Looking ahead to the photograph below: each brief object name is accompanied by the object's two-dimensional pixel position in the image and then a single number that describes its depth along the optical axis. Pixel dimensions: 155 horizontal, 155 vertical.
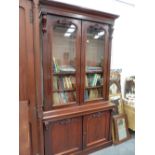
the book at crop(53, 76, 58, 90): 2.09
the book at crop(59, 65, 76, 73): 2.16
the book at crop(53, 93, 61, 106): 2.10
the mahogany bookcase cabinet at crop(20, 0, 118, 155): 1.60
